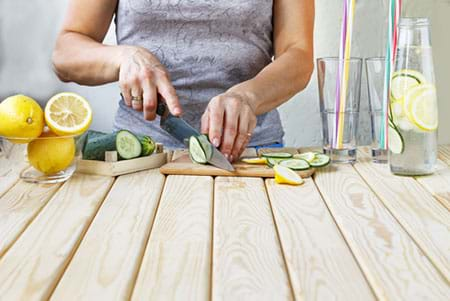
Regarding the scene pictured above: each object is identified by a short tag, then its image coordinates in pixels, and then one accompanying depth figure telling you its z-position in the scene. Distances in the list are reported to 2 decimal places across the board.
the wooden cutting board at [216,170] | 1.48
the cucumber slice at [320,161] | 1.52
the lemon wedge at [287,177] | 1.43
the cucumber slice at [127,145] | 1.53
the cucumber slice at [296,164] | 1.49
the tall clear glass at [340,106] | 1.56
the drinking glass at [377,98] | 1.58
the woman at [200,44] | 1.95
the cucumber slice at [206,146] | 1.53
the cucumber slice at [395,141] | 1.45
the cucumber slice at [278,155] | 1.57
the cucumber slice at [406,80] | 1.45
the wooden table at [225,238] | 1.01
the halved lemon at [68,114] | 1.44
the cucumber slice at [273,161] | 1.52
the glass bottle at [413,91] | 1.44
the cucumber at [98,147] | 1.53
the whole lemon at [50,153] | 1.44
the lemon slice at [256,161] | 1.55
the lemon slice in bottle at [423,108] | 1.44
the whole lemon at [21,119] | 1.41
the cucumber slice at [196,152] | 1.54
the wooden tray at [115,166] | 1.50
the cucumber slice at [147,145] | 1.56
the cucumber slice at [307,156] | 1.55
